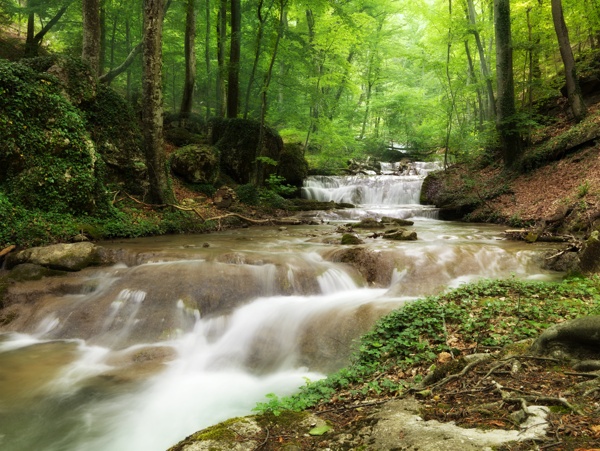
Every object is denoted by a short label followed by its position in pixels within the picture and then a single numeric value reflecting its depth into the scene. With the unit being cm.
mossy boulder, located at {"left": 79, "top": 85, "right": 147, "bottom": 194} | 1148
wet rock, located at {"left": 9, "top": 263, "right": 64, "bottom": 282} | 677
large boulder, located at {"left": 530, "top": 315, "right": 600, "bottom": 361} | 282
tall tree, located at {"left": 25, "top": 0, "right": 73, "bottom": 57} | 1480
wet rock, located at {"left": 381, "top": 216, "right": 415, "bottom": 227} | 1361
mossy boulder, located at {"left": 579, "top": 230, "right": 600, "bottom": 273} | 567
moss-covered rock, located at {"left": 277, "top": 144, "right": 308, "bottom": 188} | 1898
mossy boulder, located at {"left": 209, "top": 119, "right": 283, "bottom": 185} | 1648
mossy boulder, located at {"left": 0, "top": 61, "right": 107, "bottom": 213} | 859
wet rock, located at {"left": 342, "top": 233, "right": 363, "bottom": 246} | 934
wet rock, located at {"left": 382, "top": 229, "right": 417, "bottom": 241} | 985
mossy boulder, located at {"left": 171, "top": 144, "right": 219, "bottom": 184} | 1418
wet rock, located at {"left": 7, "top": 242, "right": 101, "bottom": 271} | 712
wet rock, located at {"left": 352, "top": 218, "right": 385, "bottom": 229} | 1276
